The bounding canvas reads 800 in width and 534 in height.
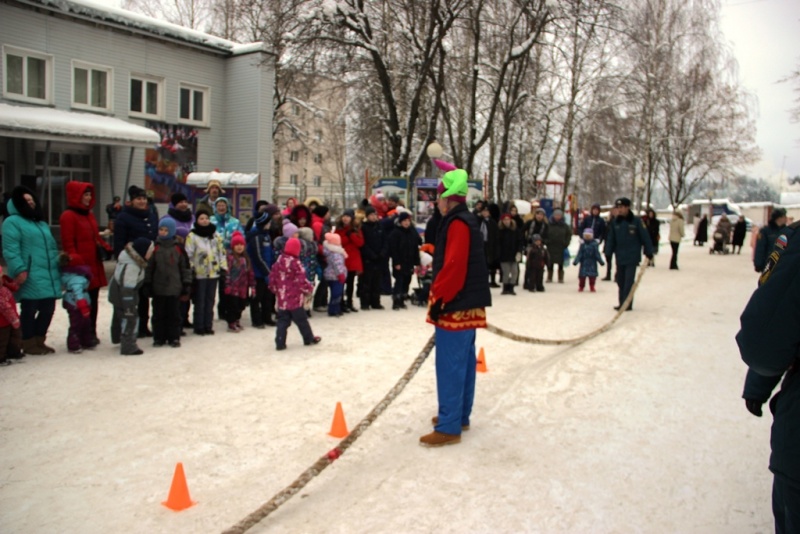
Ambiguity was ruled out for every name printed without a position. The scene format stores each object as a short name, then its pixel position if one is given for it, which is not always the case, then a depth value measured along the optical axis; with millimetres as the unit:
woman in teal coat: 7453
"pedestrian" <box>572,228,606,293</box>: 15227
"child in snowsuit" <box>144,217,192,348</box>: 8336
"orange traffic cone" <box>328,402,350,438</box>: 5289
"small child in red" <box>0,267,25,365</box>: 7133
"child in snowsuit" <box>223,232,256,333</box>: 9461
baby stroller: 28719
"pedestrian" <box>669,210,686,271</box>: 20922
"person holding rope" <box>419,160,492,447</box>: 5102
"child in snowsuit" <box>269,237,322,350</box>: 8320
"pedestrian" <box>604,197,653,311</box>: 12141
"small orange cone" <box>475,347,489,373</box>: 7539
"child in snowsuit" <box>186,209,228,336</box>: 9055
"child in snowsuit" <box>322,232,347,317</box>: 10758
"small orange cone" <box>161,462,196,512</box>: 4004
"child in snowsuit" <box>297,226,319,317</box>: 10320
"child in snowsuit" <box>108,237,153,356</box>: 7906
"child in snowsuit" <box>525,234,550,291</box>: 14992
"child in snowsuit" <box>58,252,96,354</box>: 7852
